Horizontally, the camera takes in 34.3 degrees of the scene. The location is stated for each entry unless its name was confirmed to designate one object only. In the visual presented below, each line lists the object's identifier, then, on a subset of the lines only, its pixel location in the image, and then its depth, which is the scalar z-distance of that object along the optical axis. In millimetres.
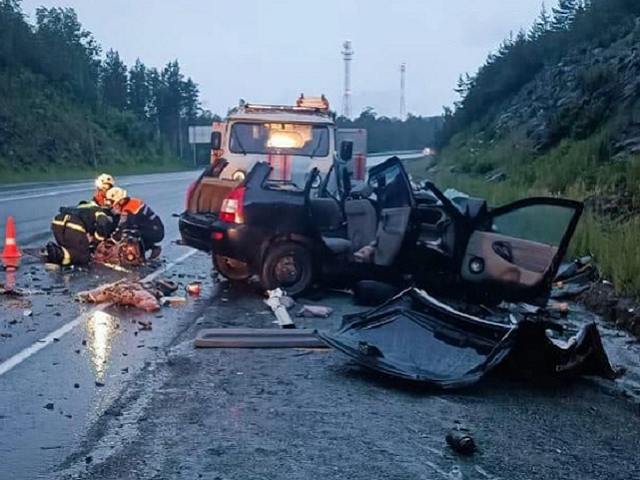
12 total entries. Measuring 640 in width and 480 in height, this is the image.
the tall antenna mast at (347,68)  68000
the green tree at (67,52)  73875
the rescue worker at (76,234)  14023
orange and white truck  15430
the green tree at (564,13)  52062
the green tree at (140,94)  104188
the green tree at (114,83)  96812
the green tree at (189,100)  109938
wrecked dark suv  10070
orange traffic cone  14613
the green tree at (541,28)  55125
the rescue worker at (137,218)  14895
